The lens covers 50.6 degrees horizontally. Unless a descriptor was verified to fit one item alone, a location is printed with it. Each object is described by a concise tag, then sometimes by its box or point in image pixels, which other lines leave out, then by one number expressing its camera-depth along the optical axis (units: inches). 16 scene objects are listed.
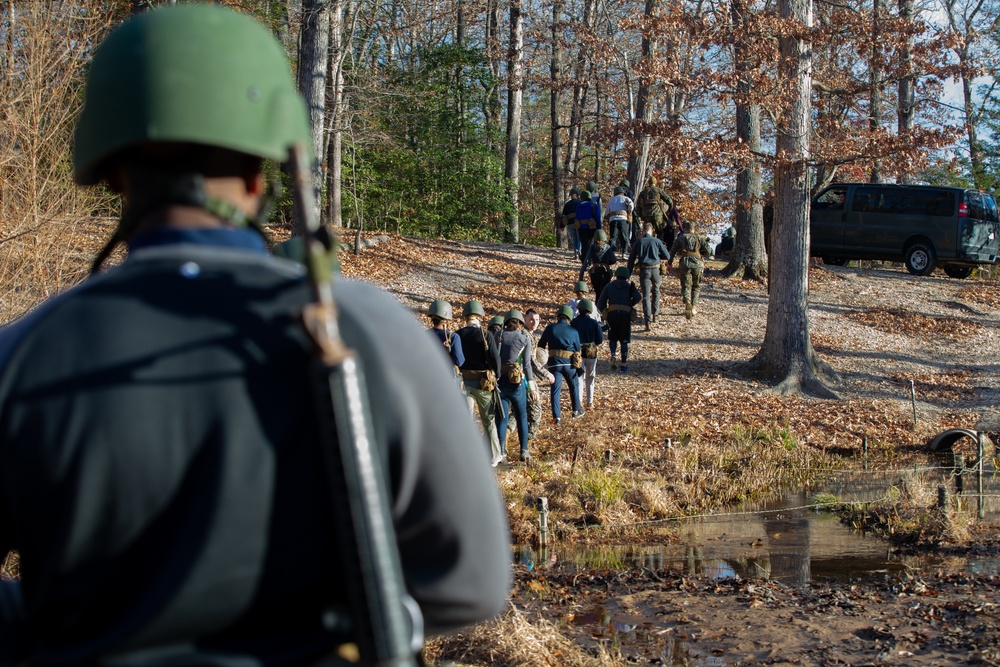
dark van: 930.1
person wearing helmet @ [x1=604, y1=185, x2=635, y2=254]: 863.7
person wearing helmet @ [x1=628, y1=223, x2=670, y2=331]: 729.0
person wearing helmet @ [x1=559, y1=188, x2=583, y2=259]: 957.8
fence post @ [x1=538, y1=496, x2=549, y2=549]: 396.8
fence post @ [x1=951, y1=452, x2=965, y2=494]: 451.1
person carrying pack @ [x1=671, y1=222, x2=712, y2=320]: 770.2
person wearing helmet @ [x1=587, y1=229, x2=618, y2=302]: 747.4
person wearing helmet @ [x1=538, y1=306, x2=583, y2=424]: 561.0
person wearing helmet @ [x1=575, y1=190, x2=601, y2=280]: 862.5
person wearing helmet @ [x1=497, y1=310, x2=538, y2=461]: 490.3
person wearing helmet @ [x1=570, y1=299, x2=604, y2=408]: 589.6
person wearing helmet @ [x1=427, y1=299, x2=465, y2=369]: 458.6
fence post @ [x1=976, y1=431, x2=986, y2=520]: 428.5
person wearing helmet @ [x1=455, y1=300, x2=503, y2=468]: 462.9
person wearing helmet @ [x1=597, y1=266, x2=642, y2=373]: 661.9
